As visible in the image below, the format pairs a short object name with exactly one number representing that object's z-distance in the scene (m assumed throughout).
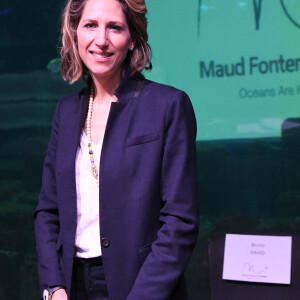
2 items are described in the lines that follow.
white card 2.54
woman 1.54
